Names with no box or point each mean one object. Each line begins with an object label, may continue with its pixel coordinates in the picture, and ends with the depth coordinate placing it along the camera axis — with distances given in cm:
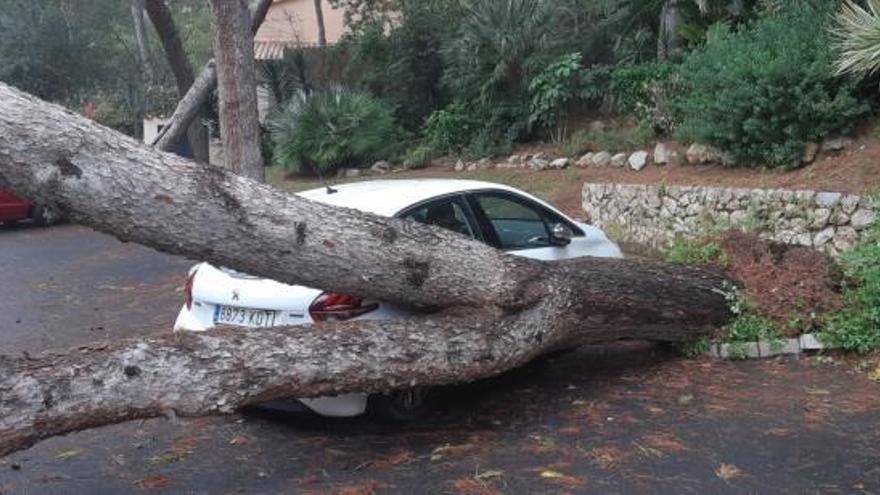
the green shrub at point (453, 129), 1959
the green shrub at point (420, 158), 1969
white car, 631
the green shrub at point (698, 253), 855
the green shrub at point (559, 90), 1720
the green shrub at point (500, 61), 1827
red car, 2072
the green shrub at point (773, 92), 1150
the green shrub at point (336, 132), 2078
